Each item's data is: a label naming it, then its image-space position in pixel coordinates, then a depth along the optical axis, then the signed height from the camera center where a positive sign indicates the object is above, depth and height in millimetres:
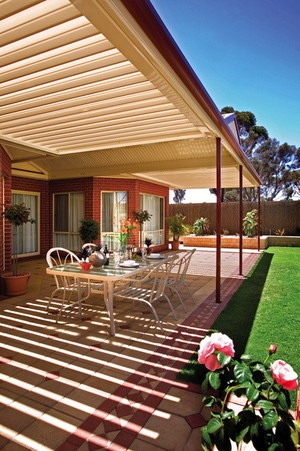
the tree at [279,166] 26656 +5280
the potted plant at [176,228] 13406 -207
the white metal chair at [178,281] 4891 -984
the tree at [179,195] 41347 +3970
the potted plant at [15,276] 5512 -989
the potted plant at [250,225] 14289 -88
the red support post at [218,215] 5254 +155
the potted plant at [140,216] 10885 +283
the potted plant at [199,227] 15430 -192
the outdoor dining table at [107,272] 3725 -660
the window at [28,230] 9740 -199
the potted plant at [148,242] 5816 -376
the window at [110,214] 10828 +366
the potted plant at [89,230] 9695 -206
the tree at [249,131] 25672 +8206
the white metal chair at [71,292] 4406 -1344
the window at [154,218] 12310 +232
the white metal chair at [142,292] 3983 -1007
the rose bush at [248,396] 1296 -841
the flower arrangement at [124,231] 4820 -123
